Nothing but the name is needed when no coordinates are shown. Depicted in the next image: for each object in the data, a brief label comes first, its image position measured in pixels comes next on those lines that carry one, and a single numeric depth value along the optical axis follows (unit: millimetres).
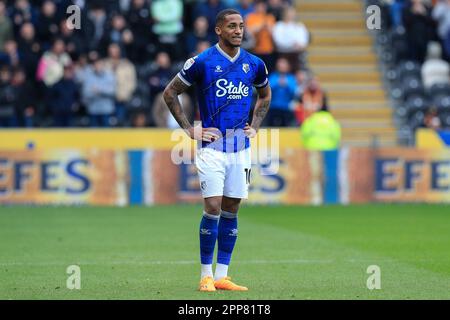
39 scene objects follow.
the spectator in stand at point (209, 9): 26234
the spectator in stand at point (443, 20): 27594
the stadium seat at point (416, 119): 25859
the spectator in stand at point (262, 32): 25500
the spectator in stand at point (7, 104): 24328
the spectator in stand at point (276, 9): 26875
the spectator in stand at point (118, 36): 25453
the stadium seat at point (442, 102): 26094
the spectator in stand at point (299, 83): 25156
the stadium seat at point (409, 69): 27250
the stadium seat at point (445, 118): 25775
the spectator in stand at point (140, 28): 25812
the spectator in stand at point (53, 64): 24578
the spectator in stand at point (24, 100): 24203
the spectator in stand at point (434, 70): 26984
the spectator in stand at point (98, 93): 24312
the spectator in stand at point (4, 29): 25375
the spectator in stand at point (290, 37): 26109
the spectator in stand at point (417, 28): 27344
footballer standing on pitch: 11445
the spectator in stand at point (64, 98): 24219
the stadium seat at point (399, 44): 27750
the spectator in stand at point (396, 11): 28328
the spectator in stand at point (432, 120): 25125
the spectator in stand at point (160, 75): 24688
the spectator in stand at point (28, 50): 24797
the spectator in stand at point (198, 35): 25484
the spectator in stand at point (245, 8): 26203
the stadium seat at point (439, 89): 26511
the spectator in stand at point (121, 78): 24609
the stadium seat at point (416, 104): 26328
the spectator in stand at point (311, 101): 24859
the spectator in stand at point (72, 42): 25242
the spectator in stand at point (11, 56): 24764
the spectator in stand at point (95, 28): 25422
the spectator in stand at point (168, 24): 25812
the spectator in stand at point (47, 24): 25359
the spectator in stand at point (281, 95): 24609
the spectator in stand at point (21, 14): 25500
